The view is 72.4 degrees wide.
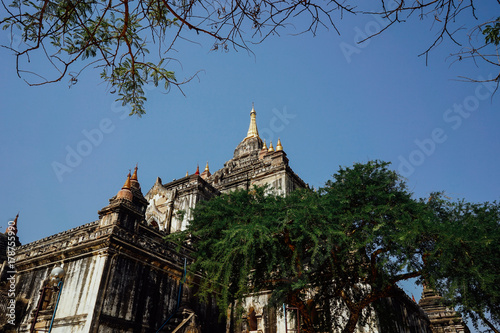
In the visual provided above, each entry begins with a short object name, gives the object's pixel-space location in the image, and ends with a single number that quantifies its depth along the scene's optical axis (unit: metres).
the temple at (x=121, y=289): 13.02
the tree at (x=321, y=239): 12.84
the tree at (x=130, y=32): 3.30
